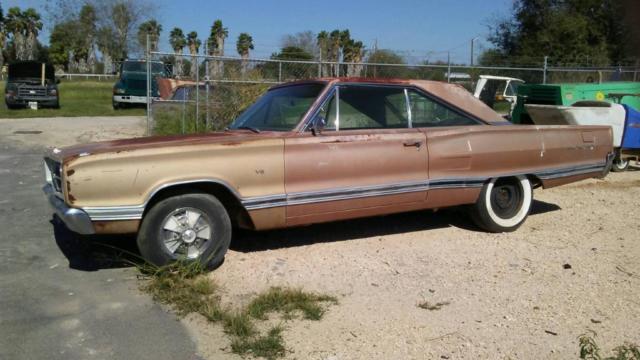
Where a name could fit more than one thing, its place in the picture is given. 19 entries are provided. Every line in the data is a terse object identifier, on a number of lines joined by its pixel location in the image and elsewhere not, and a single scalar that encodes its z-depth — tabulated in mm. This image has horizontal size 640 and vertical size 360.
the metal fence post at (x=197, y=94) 12203
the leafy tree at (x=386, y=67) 15406
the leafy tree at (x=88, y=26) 53431
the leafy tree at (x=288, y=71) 13852
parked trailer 9391
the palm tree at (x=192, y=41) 59662
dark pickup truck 23359
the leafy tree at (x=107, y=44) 52812
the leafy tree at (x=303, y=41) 28875
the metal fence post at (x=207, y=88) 12429
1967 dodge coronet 4590
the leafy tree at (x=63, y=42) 56509
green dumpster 11055
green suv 24484
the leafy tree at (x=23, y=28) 65250
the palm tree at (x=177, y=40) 66625
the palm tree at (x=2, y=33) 62647
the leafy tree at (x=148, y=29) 51375
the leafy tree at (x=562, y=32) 31484
